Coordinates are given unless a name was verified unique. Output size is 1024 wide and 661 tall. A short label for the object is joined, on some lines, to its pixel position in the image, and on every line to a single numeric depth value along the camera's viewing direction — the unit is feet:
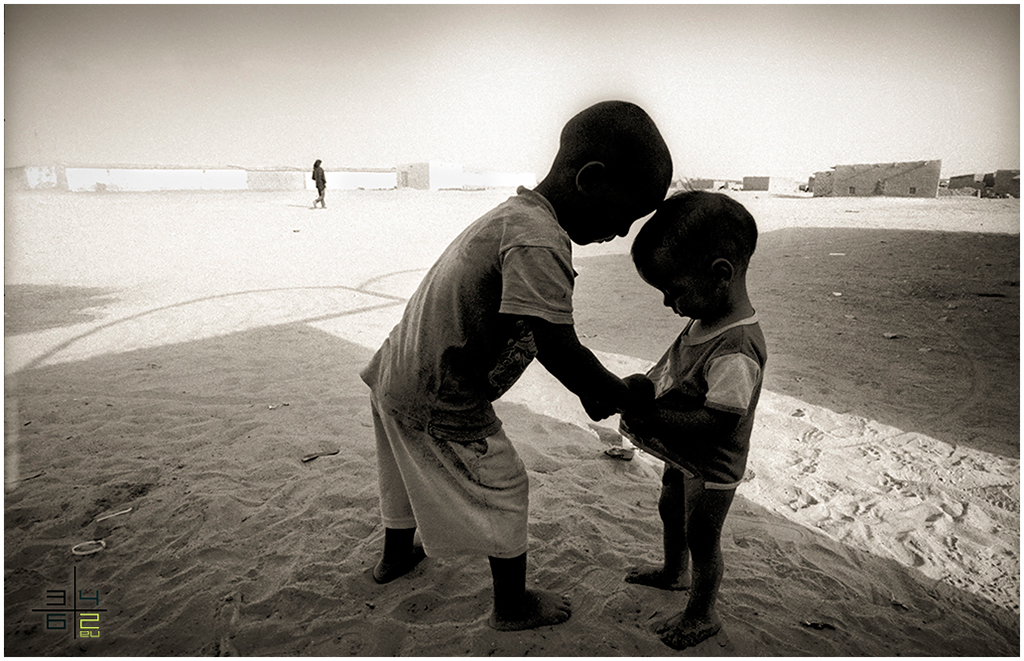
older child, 4.62
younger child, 4.94
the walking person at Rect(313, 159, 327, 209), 62.75
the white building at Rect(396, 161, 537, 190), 98.78
